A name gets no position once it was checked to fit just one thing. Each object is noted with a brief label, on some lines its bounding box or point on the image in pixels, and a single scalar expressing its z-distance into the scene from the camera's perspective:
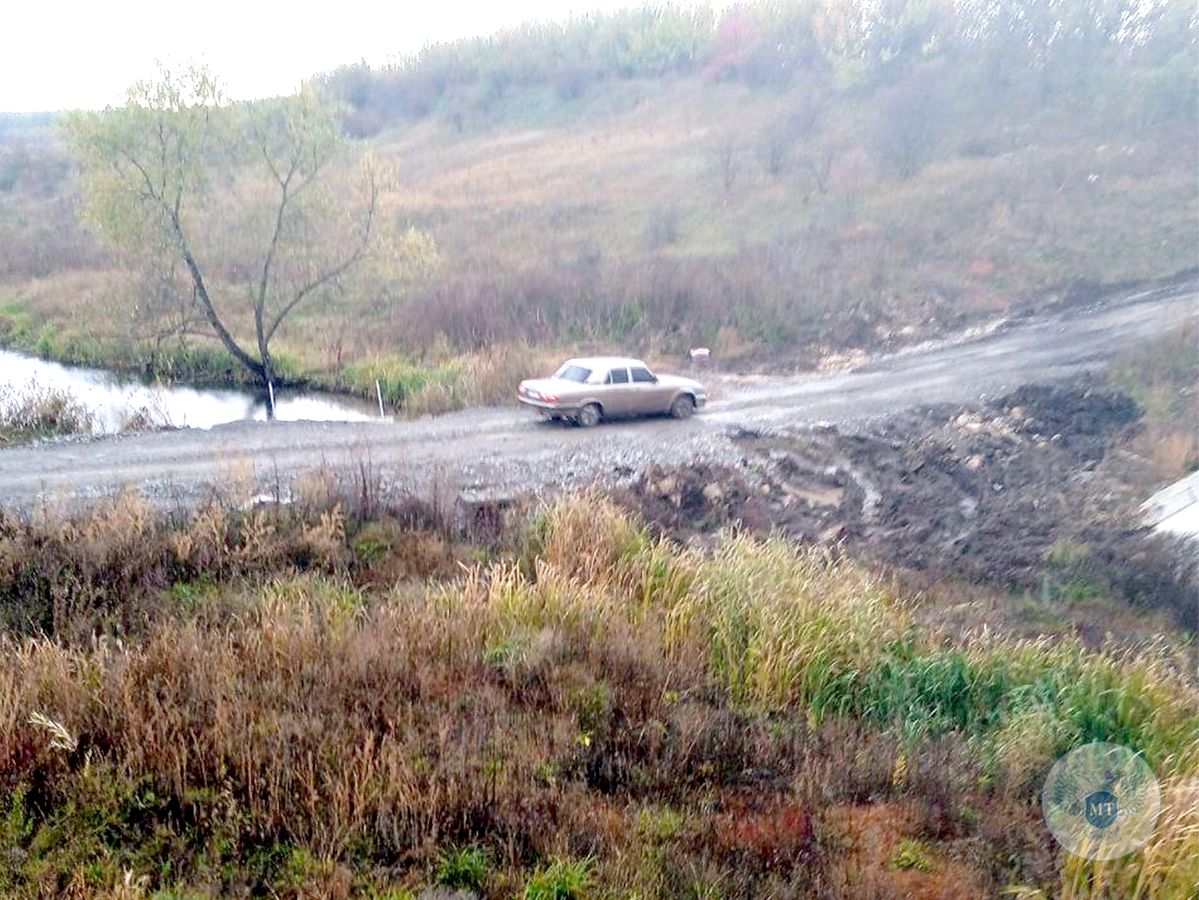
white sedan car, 19.34
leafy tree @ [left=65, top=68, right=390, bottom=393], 24.66
